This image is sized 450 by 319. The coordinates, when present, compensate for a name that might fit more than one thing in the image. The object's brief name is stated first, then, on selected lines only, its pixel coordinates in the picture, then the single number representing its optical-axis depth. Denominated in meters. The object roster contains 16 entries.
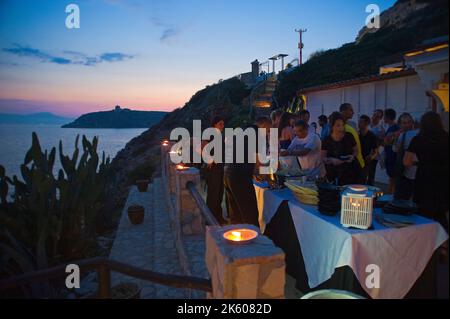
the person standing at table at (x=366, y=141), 4.41
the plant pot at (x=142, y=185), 9.26
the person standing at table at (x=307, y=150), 3.84
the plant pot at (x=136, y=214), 6.23
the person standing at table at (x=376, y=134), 4.89
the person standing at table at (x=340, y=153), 3.54
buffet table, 2.28
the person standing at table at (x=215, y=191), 4.74
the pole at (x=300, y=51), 26.36
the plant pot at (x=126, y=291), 3.13
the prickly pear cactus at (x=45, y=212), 3.58
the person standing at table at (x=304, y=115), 6.10
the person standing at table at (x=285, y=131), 4.91
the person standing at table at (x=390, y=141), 4.25
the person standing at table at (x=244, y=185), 3.96
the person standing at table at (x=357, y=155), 3.62
